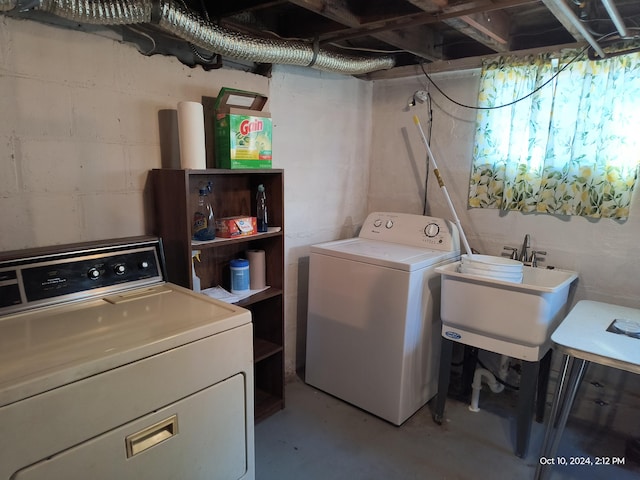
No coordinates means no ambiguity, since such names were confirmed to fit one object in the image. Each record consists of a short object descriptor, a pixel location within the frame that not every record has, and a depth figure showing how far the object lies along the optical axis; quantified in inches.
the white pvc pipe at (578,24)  57.2
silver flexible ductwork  54.4
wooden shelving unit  69.9
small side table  55.7
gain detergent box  75.1
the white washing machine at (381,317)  84.0
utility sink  72.5
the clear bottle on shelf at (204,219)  74.7
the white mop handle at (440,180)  90.8
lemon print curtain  78.7
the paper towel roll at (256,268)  86.3
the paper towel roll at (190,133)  69.6
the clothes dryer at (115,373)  37.8
